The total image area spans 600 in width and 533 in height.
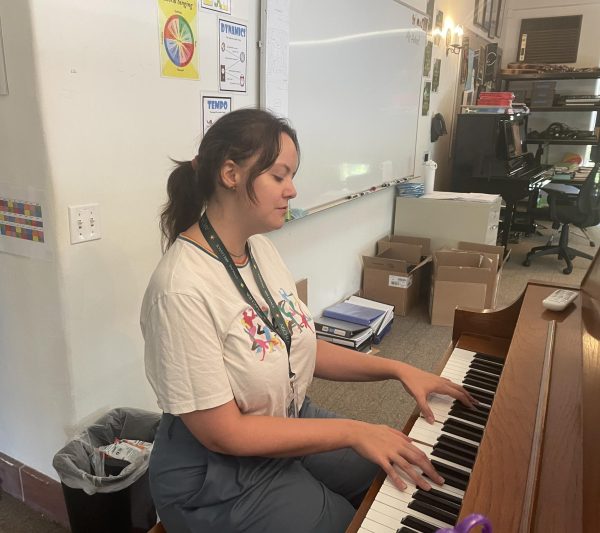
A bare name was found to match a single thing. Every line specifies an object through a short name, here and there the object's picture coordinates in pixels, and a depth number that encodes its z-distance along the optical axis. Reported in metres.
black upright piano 4.64
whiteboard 2.28
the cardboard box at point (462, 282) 3.23
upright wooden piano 0.73
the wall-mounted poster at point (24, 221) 1.42
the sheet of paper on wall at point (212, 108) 1.85
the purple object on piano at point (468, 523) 0.61
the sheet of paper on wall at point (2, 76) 1.34
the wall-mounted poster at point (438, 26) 4.07
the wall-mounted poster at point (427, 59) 3.95
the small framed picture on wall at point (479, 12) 5.04
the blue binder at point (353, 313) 2.98
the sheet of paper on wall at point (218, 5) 1.78
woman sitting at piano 0.93
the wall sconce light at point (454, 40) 4.43
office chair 4.37
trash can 1.44
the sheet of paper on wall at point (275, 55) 2.11
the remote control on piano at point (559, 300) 1.39
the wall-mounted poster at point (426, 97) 4.10
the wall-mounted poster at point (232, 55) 1.90
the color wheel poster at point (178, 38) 1.63
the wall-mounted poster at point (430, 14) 3.80
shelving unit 5.76
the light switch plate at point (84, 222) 1.44
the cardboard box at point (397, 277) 3.44
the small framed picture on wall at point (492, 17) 5.54
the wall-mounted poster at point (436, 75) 4.24
